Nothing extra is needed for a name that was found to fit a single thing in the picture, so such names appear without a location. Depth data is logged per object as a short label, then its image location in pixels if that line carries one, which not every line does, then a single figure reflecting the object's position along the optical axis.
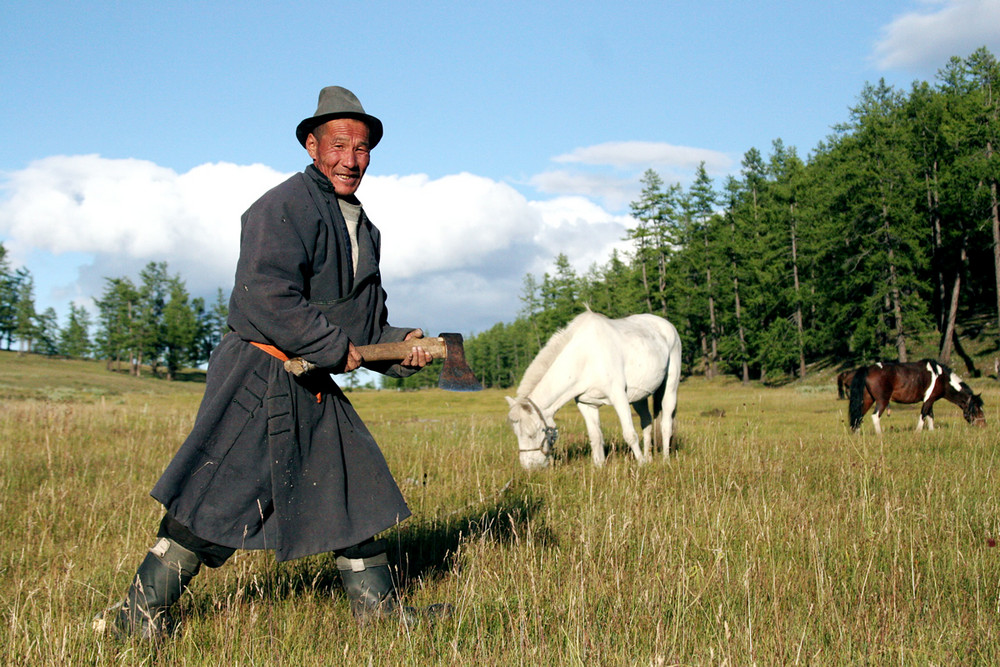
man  3.13
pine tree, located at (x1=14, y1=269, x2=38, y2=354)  92.56
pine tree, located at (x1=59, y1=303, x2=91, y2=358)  122.25
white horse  8.89
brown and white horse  15.20
